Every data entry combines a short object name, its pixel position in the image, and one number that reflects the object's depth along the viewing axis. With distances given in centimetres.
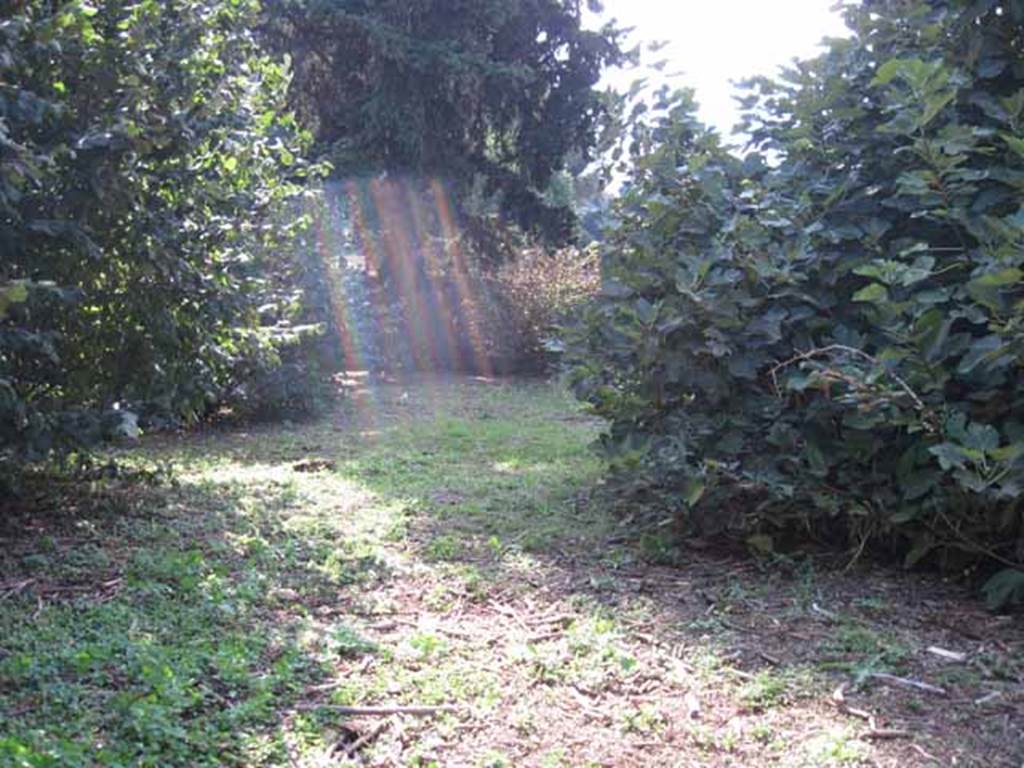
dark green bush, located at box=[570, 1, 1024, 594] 318
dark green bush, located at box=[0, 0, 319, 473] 346
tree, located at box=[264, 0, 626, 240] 1204
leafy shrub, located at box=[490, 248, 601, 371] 1272
